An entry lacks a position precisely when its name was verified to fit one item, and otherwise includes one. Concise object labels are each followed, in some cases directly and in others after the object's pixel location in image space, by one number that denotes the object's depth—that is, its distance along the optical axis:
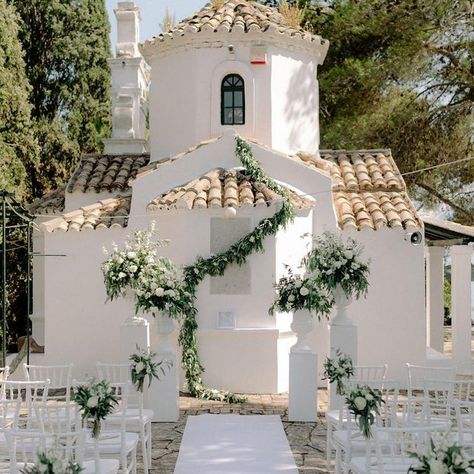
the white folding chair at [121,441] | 7.41
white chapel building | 14.09
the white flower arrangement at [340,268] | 11.66
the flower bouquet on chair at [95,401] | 6.82
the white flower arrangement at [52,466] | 4.73
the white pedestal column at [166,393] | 11.57
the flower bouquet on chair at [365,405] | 6.52
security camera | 14.61
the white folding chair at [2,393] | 8.51
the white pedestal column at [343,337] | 11.74
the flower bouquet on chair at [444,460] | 4.82
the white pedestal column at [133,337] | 12.28
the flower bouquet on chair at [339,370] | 8.39
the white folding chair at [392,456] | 5.98
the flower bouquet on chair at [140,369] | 9.38
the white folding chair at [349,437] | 7.07
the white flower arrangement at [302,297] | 11.68
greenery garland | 13.55
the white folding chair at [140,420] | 8.34
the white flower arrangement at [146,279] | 11.78
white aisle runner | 8.95
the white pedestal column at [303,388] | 11.54
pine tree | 20.97
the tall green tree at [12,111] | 19.70
